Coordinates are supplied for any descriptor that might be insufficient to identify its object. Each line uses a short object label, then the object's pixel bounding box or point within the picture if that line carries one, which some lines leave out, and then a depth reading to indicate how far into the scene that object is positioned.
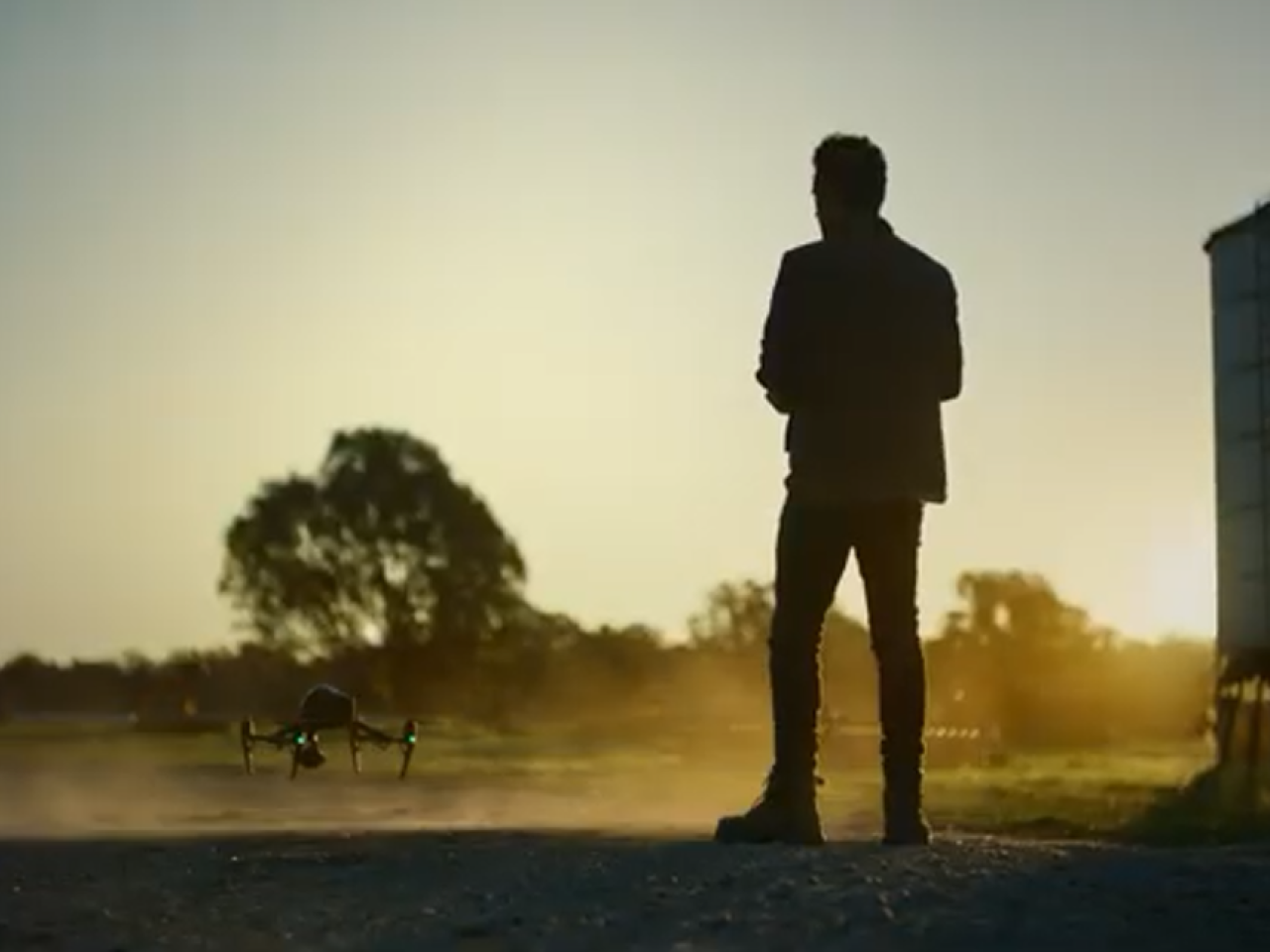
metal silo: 34.16
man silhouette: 9.00
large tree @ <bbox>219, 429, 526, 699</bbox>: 78.25
